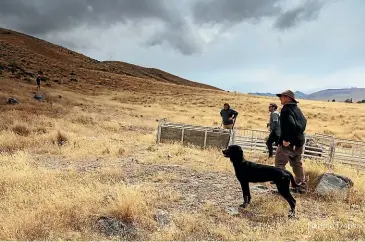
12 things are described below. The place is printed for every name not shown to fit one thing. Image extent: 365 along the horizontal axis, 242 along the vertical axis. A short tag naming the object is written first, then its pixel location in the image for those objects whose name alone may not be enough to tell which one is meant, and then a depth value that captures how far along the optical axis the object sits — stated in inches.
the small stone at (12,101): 1042.2
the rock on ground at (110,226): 227.6
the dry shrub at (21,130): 633.6
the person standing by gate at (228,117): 568.4
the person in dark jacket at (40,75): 1937.3
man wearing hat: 279.9
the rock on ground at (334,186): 301.4
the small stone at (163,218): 241.6
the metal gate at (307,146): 457.4
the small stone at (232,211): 263.0
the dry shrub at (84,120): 857.2
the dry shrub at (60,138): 566.3
